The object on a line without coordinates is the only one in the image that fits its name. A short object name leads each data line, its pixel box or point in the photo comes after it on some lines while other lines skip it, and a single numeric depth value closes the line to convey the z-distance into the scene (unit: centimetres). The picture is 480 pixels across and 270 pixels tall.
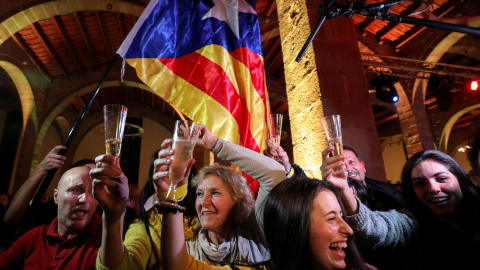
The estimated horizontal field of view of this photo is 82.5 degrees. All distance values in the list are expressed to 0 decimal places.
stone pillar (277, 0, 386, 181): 234
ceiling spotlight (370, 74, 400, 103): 750
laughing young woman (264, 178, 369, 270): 115
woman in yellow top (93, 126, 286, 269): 130
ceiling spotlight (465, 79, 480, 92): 809
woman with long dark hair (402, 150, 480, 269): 136
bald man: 151
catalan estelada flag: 217
